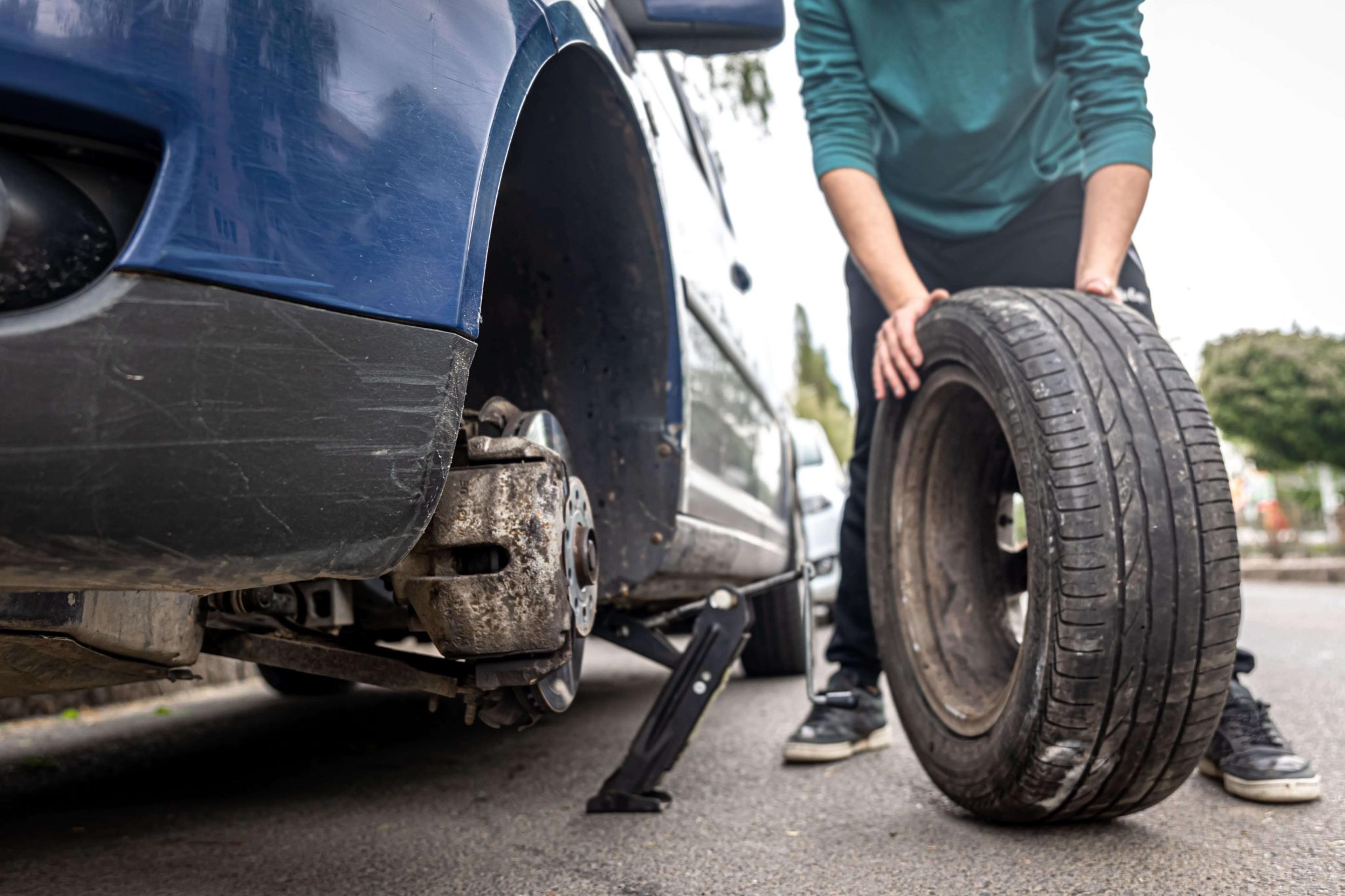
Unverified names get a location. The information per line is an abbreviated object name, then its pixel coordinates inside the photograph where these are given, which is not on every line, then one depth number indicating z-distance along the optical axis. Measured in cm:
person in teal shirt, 210
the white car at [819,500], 629
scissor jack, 195
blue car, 85
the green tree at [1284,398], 1636
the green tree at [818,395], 3981
